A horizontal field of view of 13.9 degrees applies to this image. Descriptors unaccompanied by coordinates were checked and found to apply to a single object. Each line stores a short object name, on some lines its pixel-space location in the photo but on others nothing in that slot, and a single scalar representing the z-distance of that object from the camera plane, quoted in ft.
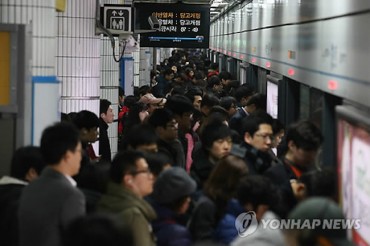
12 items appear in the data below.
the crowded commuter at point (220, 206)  27.85
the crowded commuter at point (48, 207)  26.60
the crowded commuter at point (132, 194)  26.89
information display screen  108.12
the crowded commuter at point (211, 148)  37.72
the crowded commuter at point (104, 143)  55.38
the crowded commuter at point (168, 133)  43.03
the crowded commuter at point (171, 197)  28.63
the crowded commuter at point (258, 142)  37.38
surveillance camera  91.35
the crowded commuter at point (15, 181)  29.08
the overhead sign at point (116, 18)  61.72
